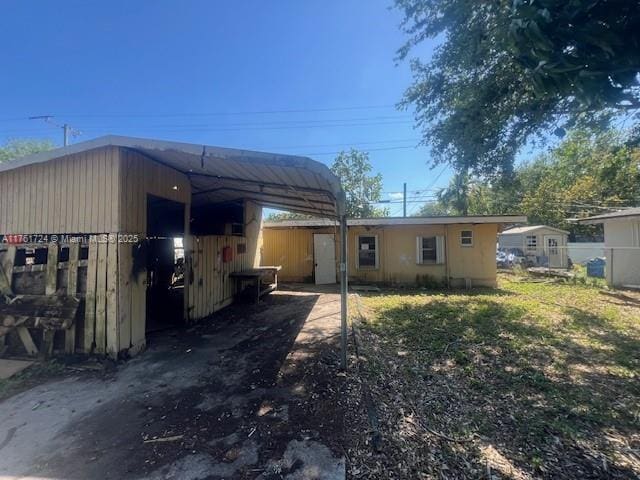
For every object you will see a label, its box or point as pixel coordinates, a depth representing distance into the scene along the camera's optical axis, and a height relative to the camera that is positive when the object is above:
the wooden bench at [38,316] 3.96 -0.88
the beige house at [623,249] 10.18 -0.02
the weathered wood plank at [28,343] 4.02 -1.26
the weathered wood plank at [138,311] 4.29 -0.90
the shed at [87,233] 3.99 +0.27
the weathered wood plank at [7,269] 4.15 -0.24
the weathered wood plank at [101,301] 3.99 -0.68
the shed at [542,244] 18.45 +0.34
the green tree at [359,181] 27.50 +6.61
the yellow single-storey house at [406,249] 10.55 +0.02
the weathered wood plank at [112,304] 3.97 -0.72
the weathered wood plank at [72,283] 4.01 -0.44
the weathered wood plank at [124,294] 4.03 -0.61
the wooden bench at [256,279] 7.80 -0.79
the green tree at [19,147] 26.69 +9.89
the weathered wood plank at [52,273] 4.10 -0.30
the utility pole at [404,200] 23.94 +4.12
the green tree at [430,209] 39.93 +6.02
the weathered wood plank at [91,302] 4.00 -0.70
